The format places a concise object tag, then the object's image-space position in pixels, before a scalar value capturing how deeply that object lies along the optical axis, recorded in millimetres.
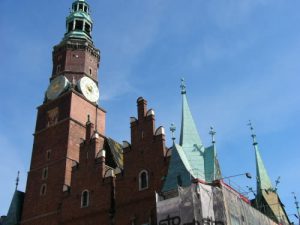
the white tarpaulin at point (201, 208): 18060
